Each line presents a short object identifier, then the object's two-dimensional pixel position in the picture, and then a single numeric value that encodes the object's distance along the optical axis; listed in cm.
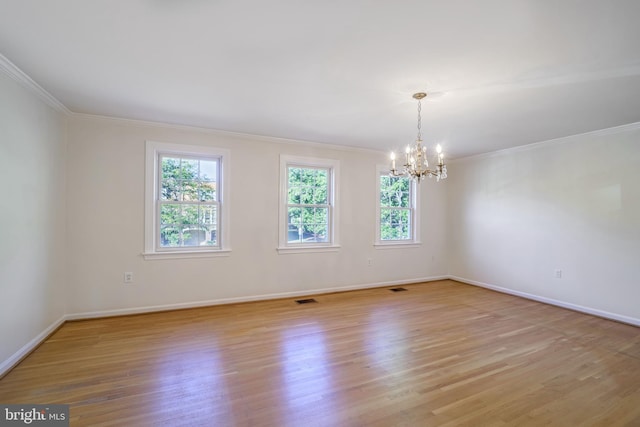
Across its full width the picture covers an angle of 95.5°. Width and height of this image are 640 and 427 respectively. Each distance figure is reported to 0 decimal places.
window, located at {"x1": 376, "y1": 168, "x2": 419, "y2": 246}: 556
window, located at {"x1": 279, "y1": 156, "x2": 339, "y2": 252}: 471
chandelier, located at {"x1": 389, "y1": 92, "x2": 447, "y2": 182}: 289
